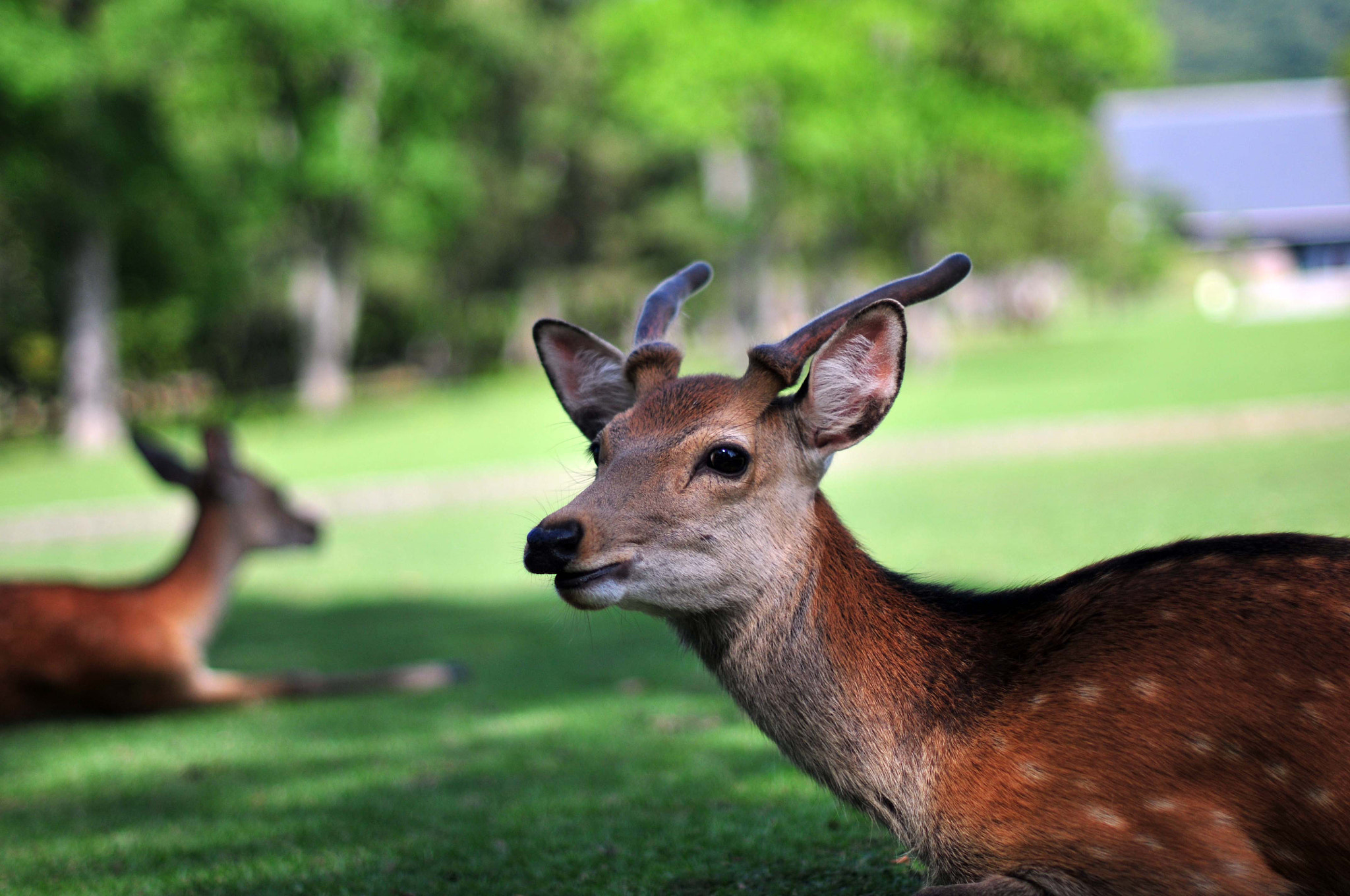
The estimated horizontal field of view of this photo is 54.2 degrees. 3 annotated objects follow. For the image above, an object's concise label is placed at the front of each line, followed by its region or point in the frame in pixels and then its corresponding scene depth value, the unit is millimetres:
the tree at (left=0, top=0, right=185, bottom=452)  26844
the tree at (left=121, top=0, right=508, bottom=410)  32156
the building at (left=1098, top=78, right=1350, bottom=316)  85062
